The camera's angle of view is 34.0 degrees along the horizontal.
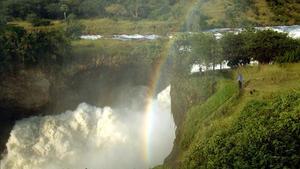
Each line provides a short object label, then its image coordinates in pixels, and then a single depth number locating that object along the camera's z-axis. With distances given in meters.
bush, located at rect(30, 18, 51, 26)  74.03
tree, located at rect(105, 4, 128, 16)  91.19
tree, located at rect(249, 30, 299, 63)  42.34
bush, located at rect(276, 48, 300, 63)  39.94
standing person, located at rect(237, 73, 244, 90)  34.17
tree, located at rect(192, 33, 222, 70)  44.34
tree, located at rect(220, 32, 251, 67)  44.50
